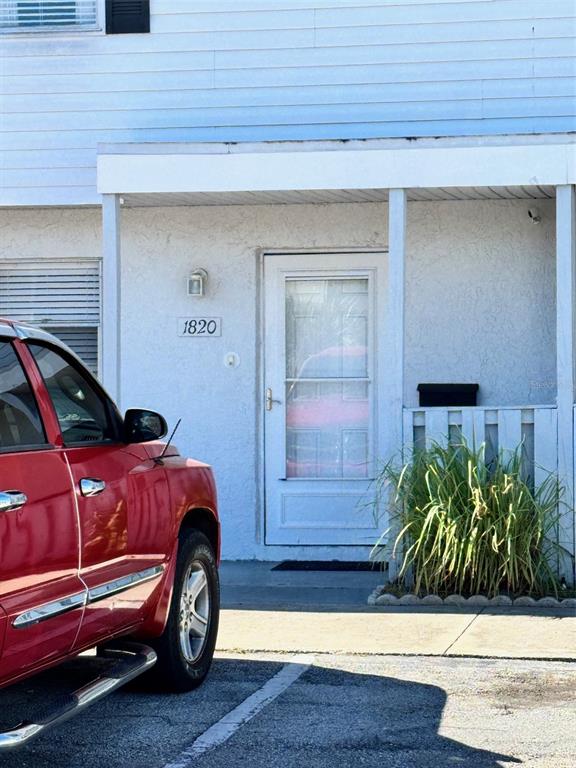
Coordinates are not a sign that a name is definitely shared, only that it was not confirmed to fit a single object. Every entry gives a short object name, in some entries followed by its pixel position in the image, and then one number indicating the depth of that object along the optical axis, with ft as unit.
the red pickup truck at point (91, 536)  15.24
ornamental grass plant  27.48
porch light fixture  34.86
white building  33.63
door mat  33.40
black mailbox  33.58
